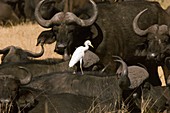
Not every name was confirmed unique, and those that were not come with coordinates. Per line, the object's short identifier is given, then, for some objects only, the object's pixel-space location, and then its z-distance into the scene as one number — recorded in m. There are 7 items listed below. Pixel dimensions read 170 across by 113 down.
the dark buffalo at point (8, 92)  15.98
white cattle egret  21.03
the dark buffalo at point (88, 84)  18.64
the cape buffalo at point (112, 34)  23.20
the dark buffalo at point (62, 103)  16.70
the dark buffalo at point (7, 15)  46.29
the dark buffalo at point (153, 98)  19.56
